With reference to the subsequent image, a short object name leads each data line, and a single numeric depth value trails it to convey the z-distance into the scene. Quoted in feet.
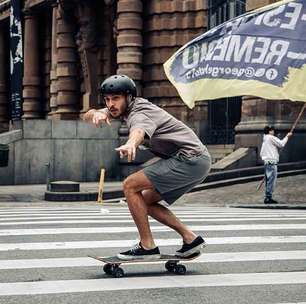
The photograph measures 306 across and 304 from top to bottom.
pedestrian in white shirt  51.19
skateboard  19.27
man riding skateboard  19.27
